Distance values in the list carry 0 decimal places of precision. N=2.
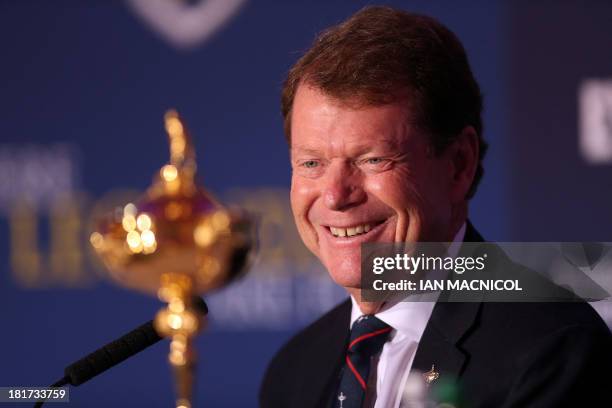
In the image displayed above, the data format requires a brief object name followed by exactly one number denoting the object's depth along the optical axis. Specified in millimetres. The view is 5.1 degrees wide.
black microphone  5611
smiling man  5815
